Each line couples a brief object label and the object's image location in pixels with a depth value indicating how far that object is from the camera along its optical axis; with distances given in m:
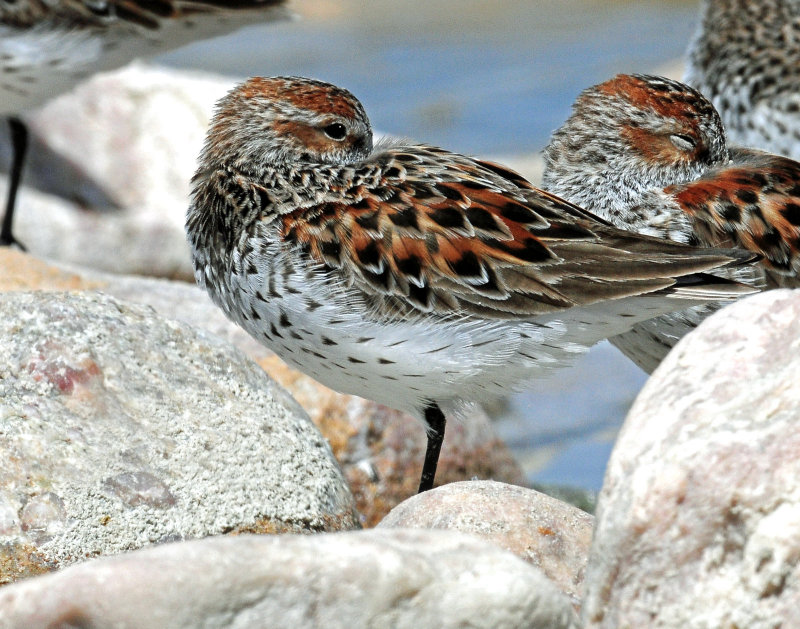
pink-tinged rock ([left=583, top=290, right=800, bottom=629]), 6.52
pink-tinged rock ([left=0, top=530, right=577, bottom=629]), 6.11
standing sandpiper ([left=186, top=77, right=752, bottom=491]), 9.55
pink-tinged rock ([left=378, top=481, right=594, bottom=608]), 8.57
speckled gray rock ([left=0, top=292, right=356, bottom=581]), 8.67
